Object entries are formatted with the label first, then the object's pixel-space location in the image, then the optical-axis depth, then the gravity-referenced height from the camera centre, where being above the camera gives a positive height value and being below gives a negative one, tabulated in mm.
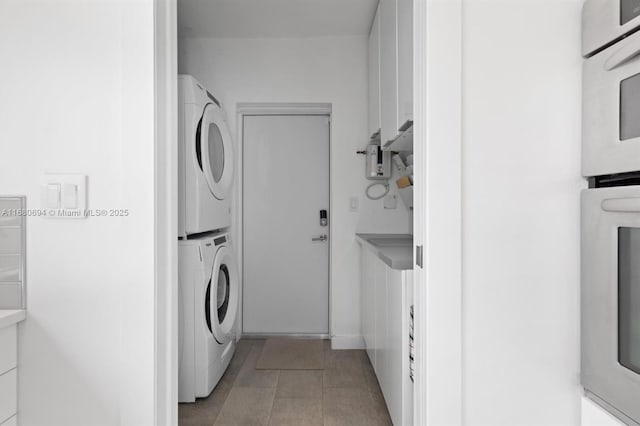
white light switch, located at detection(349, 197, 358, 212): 3389 +71
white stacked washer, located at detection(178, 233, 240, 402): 2312 -624
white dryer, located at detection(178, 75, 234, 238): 2293 +298
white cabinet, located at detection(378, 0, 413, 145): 1828 +769
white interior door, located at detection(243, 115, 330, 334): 3615 -125
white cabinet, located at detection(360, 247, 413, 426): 1709 -605
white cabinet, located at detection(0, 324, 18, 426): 1091 -446
